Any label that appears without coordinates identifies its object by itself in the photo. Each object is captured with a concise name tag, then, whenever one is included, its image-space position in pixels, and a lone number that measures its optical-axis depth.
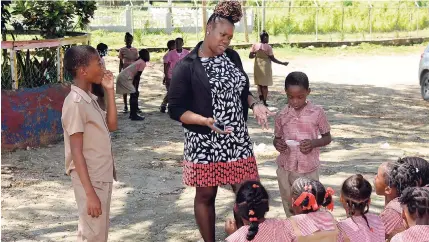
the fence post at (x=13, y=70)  8.64
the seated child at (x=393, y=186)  4.11
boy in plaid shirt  4.92
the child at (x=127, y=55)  11.67
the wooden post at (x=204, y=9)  23.38
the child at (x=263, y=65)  12.46
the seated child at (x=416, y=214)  3.48
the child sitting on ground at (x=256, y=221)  3.73
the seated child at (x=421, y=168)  4.19
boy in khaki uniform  3.86
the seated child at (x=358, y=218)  3.92
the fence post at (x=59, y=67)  9.40
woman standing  4.53
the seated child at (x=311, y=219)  3.83
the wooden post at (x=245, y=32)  24.55
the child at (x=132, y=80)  10.84
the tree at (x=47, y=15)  9.88
